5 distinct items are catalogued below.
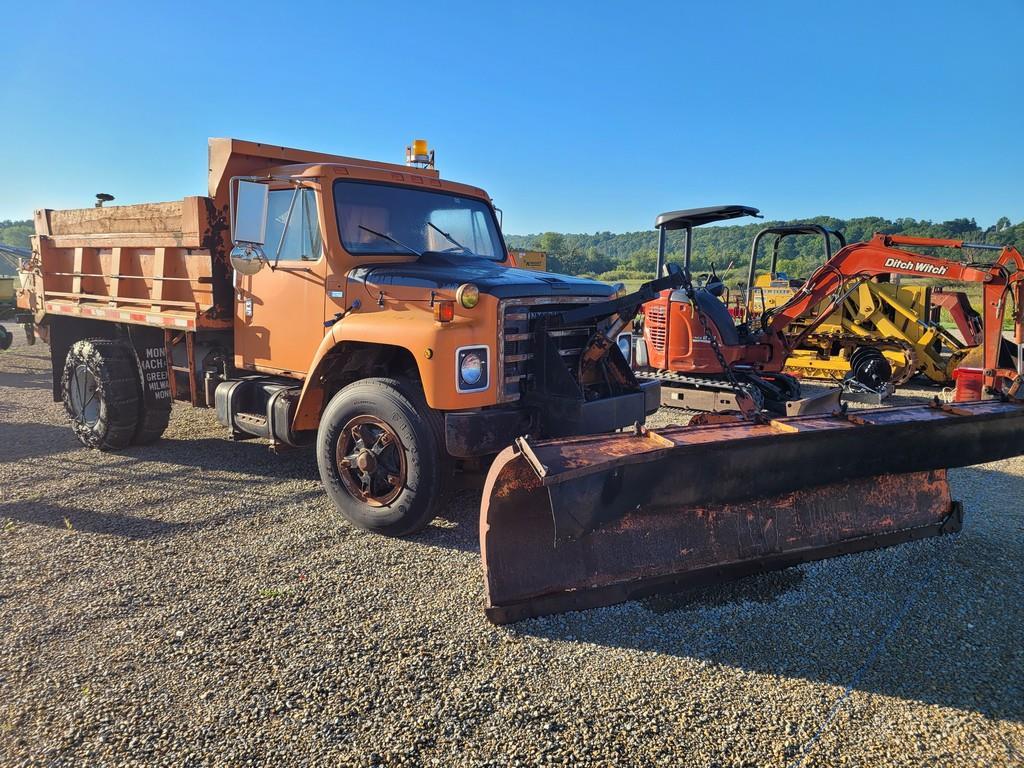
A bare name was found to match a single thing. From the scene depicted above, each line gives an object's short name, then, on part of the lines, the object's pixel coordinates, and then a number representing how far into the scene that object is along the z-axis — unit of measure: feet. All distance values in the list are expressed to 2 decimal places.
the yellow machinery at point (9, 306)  38.75
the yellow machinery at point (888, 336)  33.04
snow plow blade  10.31
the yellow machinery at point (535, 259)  50.13
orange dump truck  13.51
